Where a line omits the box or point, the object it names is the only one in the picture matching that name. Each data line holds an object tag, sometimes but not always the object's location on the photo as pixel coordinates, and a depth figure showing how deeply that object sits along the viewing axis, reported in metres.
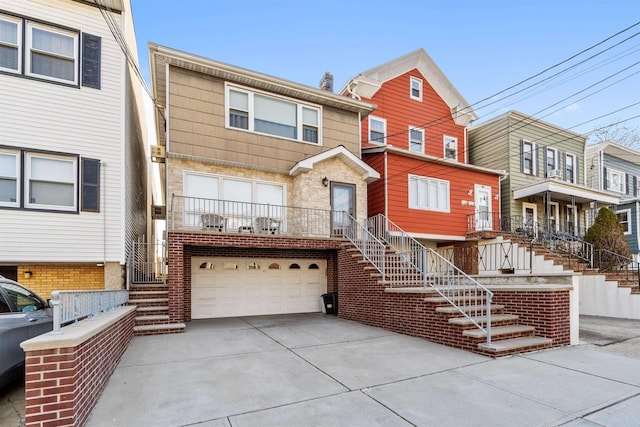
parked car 4.04
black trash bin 10.63
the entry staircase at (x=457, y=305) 6.03
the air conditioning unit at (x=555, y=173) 17.00
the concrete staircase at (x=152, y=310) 7.49
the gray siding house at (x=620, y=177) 18.77
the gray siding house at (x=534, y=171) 15.77
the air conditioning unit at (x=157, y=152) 9.83
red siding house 12.77
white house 7.36
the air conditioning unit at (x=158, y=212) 10.63
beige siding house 9.43
